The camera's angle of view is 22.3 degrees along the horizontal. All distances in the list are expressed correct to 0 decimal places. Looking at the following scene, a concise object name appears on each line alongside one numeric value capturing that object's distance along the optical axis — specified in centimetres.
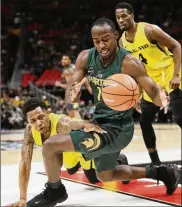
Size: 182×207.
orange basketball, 263
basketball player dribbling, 283
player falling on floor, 307
